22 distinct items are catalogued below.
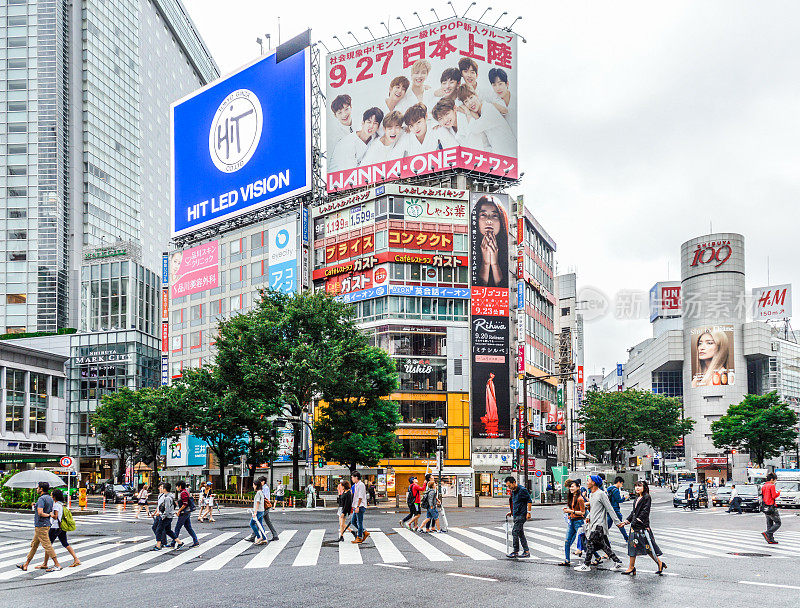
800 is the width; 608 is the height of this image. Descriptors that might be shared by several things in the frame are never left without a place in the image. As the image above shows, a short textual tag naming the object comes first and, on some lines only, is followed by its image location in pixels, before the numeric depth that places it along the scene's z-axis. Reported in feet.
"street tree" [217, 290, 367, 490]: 162.71
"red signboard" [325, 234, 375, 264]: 251.62
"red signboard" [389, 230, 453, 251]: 247.09
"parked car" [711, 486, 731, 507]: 191.21
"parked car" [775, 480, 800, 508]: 168.14
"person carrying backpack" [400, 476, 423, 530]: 98.27
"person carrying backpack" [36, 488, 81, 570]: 63.82
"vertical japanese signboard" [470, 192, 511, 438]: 244.42
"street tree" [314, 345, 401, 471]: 169.99
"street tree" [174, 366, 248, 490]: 171.94
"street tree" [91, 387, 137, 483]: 263.70
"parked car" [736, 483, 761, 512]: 154.27
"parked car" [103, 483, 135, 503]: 206.69
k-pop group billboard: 263.49
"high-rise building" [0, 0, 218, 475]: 356.79
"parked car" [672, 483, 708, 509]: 182.09
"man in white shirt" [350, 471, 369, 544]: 77.61
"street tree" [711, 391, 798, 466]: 322.96
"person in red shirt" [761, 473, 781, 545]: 81.15
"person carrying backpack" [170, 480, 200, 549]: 75.87
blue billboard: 262.67
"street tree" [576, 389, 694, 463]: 322.55
